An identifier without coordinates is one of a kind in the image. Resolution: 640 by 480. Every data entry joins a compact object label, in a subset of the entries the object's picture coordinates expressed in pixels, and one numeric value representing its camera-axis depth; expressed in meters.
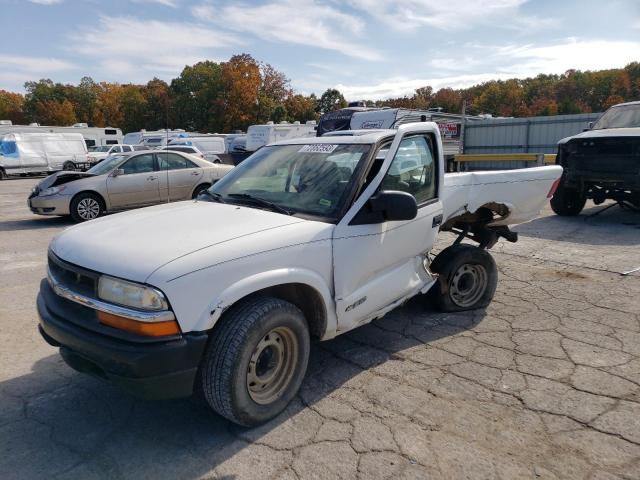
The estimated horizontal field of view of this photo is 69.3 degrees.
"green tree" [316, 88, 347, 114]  83.56
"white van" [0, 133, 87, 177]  24.78
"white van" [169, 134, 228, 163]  27.07
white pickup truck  2.37
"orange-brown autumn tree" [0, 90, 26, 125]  72.62
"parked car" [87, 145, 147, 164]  25.43
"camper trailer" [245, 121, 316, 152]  27.61
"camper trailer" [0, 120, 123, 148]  30.69
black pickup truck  7.95
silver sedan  9.91
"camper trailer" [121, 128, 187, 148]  32.62
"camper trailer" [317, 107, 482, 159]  16.45
